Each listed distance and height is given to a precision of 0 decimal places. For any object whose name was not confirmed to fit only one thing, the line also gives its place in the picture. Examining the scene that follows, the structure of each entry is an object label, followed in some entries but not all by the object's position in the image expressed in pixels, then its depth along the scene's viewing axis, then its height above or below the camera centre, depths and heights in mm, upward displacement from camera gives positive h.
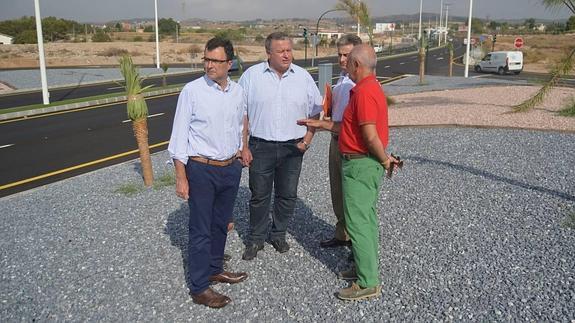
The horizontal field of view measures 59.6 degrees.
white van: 30000 -697
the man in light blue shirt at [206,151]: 3365 -682
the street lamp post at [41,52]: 16016 -123
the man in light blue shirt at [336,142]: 4109 -776
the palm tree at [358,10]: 14945 +1152
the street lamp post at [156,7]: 34062 +2769
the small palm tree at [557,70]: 5051 -190
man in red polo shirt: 3385 -834
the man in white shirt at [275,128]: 4012 -624
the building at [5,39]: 59219 +978
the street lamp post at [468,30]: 25359 +1023
